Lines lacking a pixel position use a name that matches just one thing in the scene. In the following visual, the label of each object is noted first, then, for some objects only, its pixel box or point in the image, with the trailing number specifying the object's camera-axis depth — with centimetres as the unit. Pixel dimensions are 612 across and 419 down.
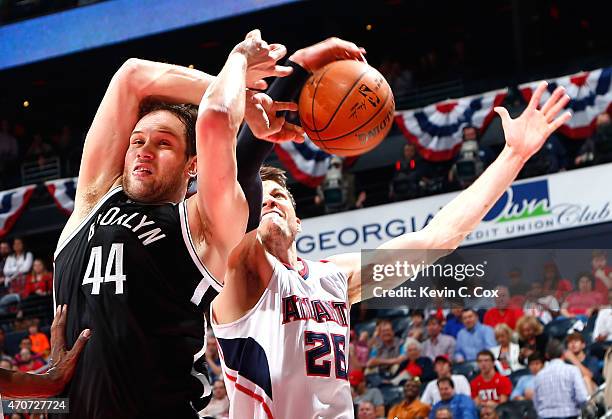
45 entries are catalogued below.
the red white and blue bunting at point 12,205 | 1507
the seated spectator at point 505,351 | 837
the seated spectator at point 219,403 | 933
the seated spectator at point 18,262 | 1369
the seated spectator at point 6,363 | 1178
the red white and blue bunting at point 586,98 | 1173
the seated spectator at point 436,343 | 910
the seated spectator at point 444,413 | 818
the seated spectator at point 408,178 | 1216
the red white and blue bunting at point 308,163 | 1285
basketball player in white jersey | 434
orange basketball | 382
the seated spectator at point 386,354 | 934
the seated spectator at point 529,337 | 832
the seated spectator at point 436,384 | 839
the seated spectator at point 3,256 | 1398
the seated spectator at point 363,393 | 886
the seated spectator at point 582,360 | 755
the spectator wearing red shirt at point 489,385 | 820
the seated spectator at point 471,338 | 885
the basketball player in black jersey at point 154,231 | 325
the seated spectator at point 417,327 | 941
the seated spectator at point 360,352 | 969
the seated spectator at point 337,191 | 1241
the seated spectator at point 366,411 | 869
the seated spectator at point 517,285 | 952
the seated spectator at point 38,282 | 1348
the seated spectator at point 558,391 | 766
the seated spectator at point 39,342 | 1204
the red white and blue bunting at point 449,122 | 1238
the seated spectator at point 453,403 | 813
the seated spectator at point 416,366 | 893
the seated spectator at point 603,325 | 818
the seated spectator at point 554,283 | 923
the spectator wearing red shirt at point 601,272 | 891
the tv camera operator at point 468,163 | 1169
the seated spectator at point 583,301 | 869
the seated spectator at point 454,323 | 917
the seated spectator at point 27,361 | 1143
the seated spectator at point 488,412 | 802
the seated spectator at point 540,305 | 876
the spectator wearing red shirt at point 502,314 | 891
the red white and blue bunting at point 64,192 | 1452
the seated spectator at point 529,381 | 805
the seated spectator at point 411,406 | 842
